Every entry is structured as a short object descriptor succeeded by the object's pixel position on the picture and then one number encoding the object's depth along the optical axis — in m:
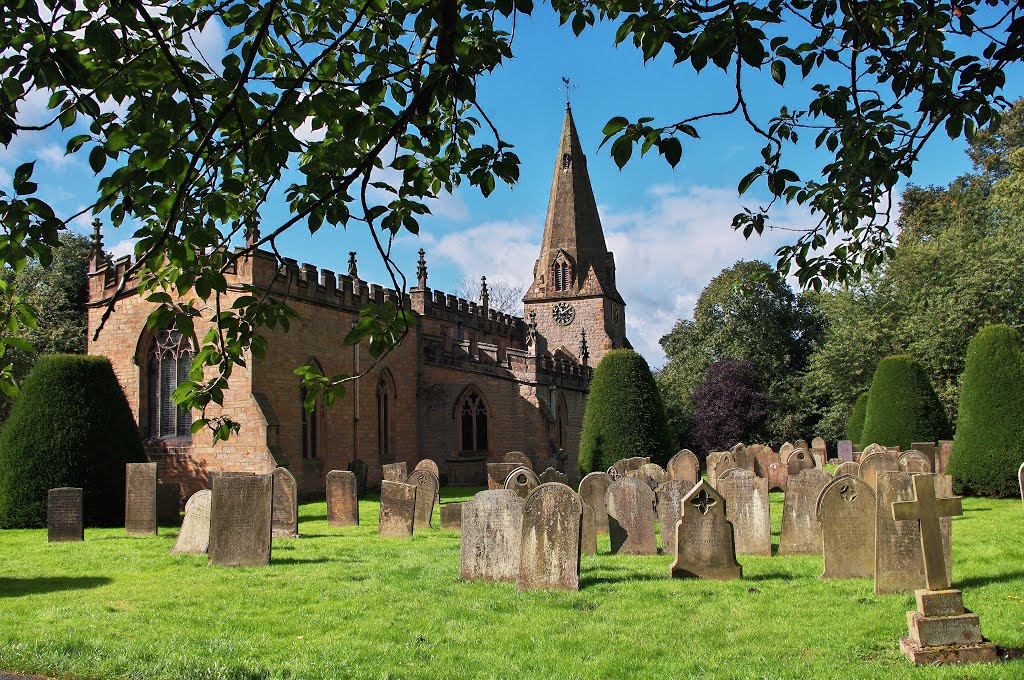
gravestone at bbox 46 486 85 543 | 13.35
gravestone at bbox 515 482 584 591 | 8.62
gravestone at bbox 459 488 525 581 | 9.15
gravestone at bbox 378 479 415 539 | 13.55
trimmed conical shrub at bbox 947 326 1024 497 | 16.97
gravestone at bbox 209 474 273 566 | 10.42
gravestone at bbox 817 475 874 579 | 8.74
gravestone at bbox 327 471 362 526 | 15.27
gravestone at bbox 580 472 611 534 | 13.43
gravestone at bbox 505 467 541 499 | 13.59
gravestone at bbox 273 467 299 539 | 13.84
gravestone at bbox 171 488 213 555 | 11.46
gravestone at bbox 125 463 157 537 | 14.06
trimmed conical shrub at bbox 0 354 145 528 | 15.73
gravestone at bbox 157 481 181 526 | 15.50
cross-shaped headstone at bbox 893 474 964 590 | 6.08
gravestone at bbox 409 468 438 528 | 14.70
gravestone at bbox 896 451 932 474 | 14.48
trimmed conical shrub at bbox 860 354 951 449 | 22.42
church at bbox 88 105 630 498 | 22.69
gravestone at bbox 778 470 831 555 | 10.58
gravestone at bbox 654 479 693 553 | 11.34
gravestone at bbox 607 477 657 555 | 10.85
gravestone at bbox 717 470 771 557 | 10.61
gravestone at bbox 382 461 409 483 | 17.90
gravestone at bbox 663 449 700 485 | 18.52
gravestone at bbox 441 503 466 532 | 14.20
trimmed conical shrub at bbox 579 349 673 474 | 22.48
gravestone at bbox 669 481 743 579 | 9.03
